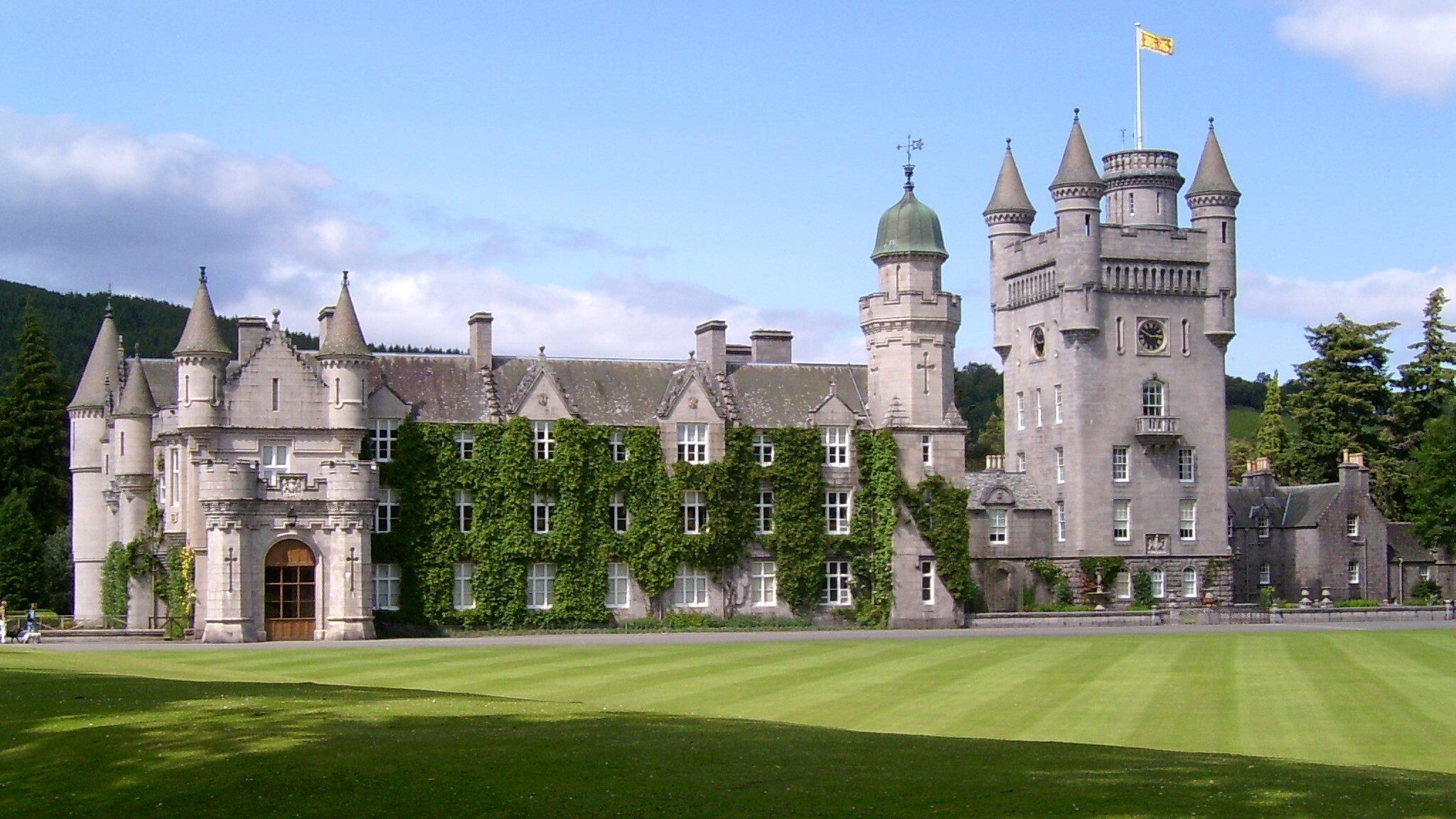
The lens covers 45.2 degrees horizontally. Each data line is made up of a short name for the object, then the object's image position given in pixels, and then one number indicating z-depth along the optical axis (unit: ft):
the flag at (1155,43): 237.25
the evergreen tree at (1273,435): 299.17
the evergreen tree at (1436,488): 252.62
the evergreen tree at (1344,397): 275.80
